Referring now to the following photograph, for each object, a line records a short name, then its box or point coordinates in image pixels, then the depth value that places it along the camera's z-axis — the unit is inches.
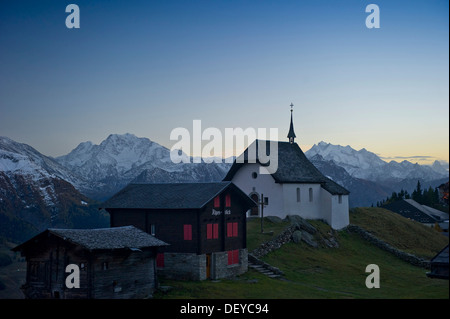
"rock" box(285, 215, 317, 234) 2361.0
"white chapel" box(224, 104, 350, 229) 2477.9
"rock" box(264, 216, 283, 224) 2390.5
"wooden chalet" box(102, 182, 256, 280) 1672.0
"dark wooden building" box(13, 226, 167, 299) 1344.7
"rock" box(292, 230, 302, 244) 2242.2
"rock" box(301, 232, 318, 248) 2284.4
